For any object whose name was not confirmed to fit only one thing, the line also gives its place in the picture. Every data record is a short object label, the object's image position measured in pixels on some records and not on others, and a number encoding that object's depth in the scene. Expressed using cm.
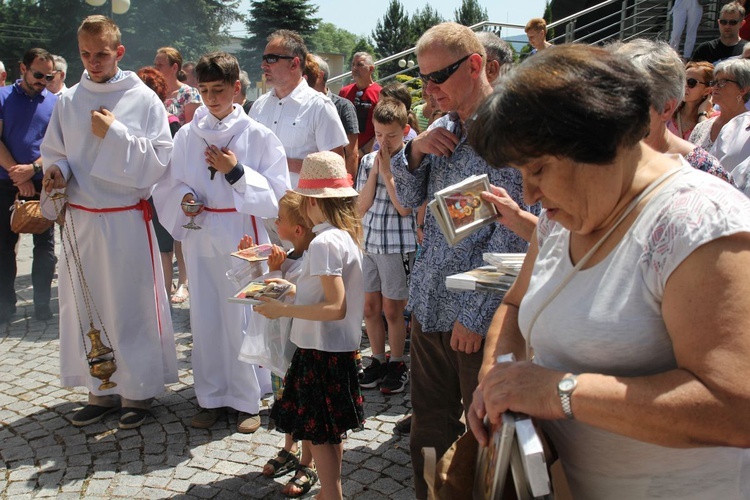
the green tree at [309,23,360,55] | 11846
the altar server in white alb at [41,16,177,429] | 438
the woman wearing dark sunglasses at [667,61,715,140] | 643
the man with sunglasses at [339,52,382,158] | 863
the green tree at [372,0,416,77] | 7488
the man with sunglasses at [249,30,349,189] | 537
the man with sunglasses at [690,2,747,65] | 866
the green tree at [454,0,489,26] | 9138
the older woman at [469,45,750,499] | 129
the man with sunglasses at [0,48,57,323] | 686
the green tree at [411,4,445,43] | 6831
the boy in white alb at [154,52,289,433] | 443
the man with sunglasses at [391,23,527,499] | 274
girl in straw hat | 326
